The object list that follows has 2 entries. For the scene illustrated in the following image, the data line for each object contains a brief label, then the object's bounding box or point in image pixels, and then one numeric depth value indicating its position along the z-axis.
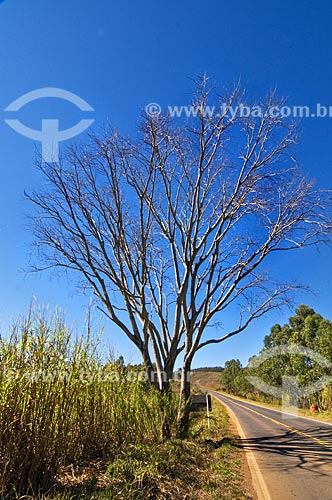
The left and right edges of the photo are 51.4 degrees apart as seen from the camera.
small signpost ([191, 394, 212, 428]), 11.92
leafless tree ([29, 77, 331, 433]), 9.50
